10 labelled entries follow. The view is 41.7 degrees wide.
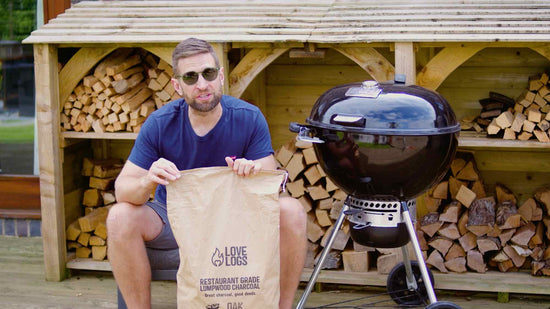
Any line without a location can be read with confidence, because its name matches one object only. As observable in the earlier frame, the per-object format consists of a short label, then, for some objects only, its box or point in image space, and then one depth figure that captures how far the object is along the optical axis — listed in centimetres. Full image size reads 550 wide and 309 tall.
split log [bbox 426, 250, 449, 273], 370
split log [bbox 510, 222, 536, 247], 366
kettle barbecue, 271
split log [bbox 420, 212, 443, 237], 376
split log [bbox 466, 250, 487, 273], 367
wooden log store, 342
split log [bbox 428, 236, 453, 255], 372
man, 282
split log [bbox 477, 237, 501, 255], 367
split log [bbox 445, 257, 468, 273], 368
